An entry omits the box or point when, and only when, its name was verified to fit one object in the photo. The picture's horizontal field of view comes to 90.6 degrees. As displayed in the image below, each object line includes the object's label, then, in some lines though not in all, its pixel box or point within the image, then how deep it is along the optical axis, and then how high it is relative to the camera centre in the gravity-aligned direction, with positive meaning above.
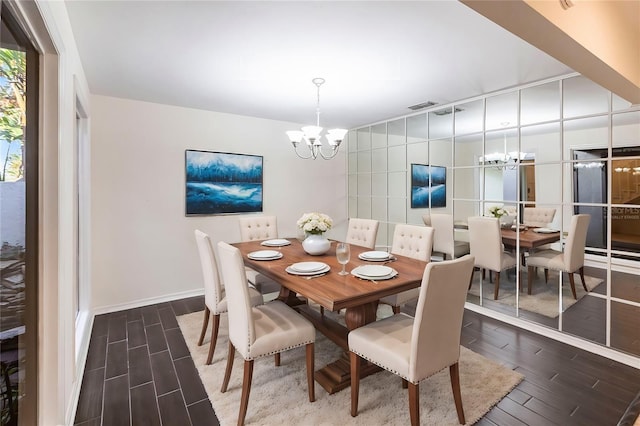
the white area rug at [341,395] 1.85 -1.19
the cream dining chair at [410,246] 2.68 -0.31
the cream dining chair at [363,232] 3.48 -0.23
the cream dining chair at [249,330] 1.84 -0.73
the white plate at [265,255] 2.64 -0.37
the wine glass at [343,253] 2.14 -0.28
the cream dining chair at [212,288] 2.37 -0.60
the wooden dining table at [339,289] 1.79 -0.46
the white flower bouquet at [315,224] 2.76 -0.10
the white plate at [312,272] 2.15 -0.41
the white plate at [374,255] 2.54 -0.36
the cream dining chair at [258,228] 3.80 -0.19
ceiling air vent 3.73 +1.28
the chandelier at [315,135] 2.96 +0.73
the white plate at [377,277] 2.02 -0.41
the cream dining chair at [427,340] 1.59 -0.73
